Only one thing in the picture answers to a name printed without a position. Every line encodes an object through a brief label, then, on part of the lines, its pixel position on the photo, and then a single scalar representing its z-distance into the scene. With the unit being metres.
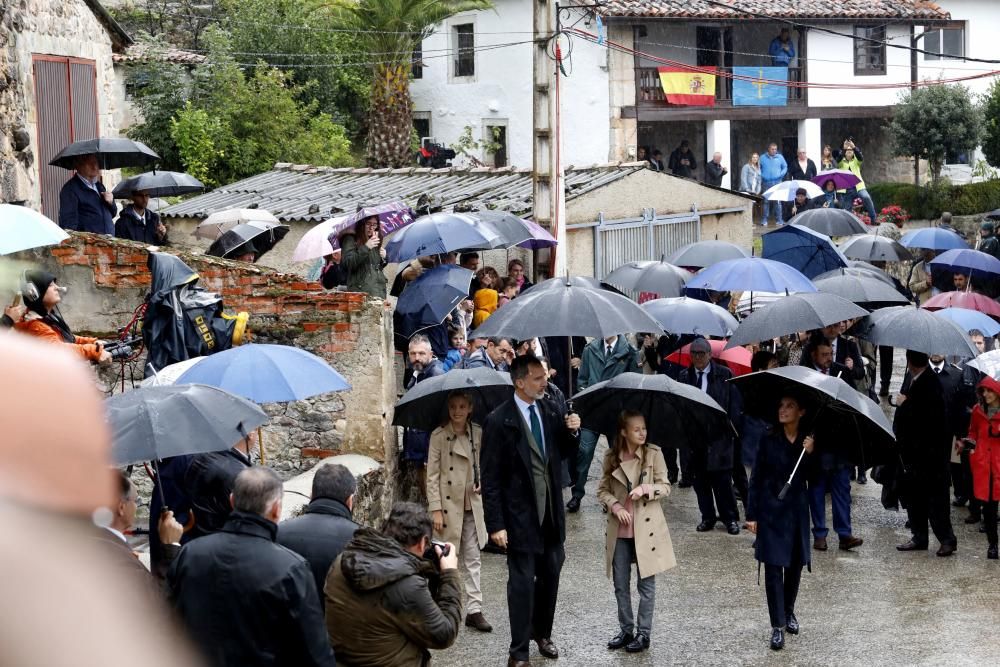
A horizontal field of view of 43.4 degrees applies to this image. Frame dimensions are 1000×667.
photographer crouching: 5.19
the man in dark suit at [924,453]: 10.30
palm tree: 29.89
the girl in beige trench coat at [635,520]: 7.95
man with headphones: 7.75
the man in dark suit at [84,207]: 11.48
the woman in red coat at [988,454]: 10.16
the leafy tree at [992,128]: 33.66
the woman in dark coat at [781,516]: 8.16
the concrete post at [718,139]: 36.06
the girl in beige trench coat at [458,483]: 8.78
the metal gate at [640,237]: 19.75
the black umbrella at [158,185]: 13.12
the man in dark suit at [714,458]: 10.82
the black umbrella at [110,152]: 12.20
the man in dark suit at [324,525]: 5.71
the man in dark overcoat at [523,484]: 7.55
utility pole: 15.43
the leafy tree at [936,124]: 33.22
